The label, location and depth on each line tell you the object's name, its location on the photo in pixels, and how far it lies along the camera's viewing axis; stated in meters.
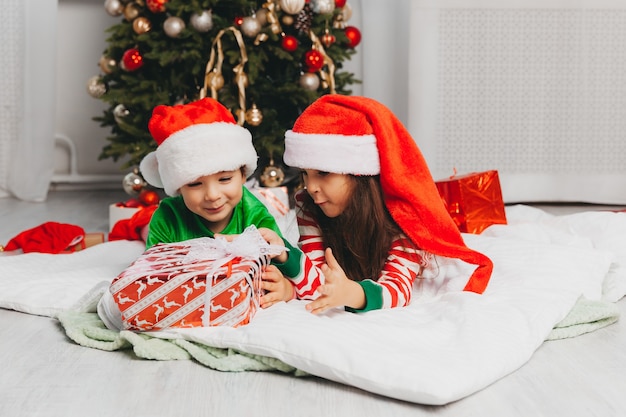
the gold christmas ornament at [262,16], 2.75
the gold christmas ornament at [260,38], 2.74
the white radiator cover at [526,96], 3.28
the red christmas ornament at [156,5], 2.69
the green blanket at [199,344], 1.30
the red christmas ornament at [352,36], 2.97
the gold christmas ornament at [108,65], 2.80
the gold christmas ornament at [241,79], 2.69
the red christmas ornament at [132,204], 2.69
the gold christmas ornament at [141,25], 2.73
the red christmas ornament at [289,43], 2.76
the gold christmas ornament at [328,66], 2.78
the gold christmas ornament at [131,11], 2.78
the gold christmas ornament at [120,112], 2.78
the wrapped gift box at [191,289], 1.35
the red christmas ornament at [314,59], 2.75
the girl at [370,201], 1.48
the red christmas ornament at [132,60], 2.72
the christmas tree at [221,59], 2.71
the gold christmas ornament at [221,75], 2.66
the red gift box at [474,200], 2.22
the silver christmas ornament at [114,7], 2.81
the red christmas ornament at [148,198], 2.72
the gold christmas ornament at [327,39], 2.82
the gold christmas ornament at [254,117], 2.74
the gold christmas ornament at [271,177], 2.85
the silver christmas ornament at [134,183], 2.78
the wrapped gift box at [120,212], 2.62
